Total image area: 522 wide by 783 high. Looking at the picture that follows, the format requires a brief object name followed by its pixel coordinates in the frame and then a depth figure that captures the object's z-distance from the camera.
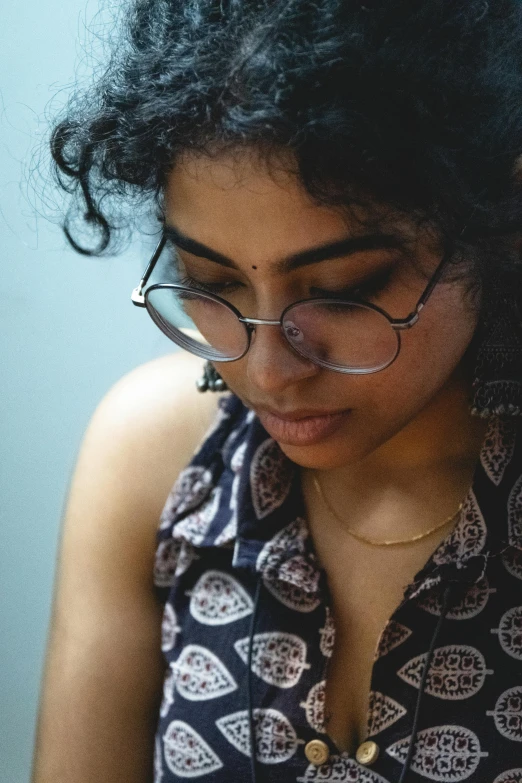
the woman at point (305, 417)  0.76
